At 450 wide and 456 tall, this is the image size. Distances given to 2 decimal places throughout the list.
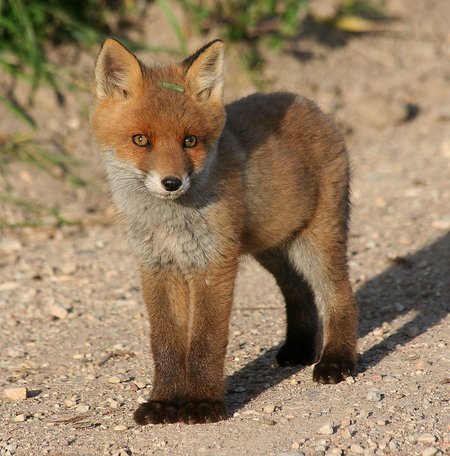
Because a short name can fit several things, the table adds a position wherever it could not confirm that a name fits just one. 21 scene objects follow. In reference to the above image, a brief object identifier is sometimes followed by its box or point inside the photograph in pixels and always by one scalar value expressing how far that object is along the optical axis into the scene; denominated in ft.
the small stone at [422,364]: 35.68
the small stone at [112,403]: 34.41
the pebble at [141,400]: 34.87
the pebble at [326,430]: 29.99
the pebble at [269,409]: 32.58
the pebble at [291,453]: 28.55
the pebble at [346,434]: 29.60
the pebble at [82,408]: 33.94
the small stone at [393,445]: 28.84
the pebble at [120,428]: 31.83
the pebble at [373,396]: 32.63
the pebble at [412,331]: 40.19
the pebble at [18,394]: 35.40
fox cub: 31.91
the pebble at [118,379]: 37.06
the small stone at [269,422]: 31.27
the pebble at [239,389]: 35.65
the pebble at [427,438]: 29.07
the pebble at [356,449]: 28.63
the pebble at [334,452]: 28.48
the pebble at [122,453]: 29.49
